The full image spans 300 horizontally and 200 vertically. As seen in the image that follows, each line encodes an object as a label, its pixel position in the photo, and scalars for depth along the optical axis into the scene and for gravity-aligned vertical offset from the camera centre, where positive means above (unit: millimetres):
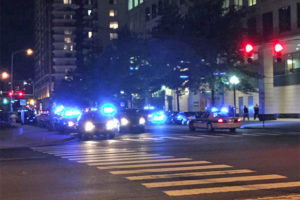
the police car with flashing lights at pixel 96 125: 25953 -570
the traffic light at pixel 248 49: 23422 +3488
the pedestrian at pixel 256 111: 45106 +316
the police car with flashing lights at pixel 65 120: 33344 -320
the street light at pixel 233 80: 39778 +3239
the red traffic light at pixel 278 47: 22969 +3508
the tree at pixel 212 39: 43500 +7510
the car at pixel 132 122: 33031 -497
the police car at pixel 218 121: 29906 -457
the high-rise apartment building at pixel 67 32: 118106 +22822
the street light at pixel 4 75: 30350 +2910
